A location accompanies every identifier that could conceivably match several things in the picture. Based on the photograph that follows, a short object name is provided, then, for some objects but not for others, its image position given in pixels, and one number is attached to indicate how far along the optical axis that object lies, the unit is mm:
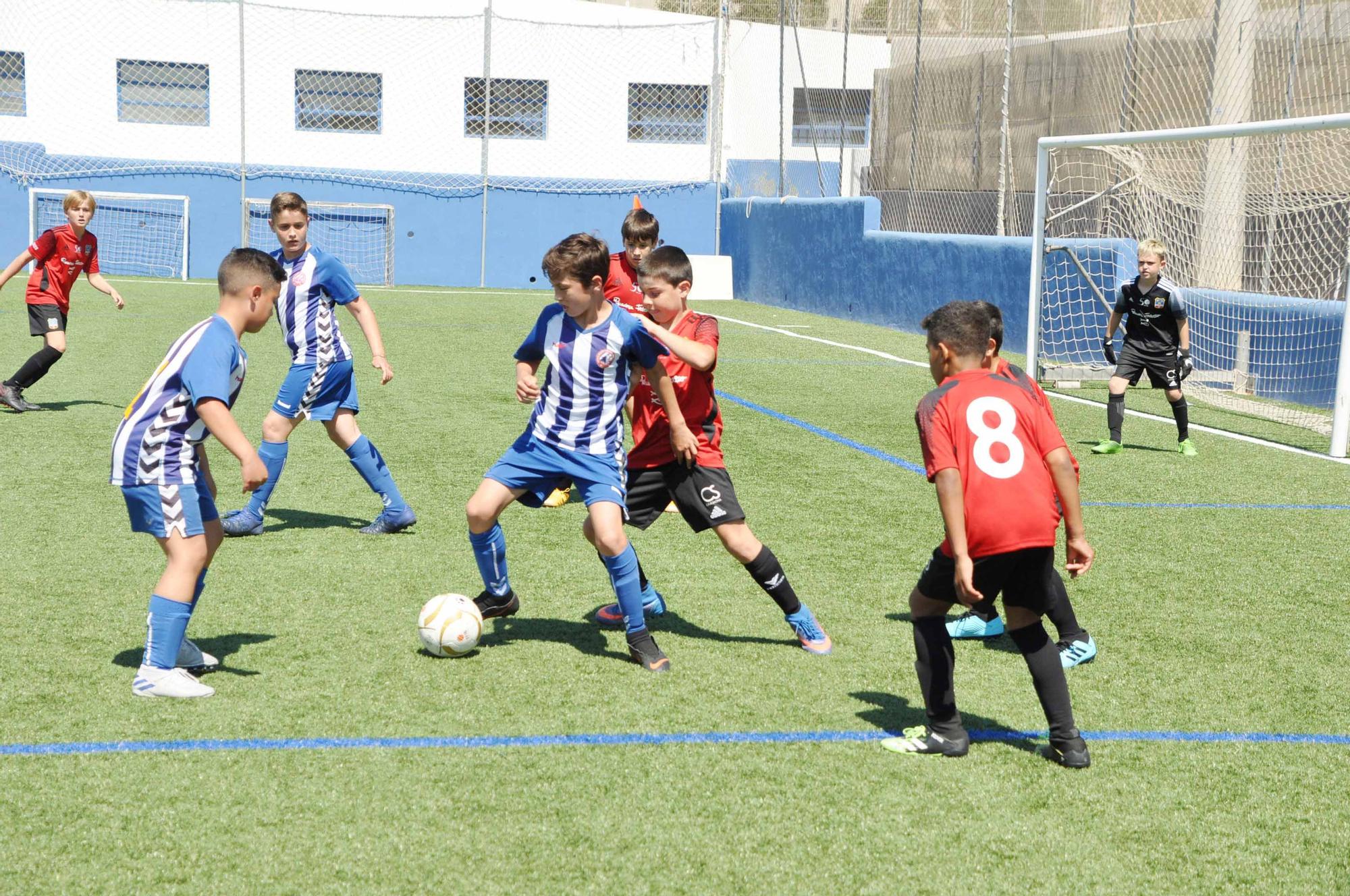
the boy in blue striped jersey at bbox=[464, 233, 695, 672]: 4863
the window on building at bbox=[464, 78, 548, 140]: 30297
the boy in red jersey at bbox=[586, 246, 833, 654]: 5160
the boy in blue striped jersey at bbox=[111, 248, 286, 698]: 4391
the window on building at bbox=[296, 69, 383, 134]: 29562
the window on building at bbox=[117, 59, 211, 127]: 28859
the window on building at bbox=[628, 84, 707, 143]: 31203
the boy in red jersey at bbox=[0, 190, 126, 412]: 10637
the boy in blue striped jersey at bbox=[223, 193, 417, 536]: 7012
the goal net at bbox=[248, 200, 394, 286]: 29406
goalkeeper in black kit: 10281
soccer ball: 4945
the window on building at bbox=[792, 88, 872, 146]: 31328
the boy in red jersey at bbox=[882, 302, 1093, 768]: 3834
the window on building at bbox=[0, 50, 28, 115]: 28359
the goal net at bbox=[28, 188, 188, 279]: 28516
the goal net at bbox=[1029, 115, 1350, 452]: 13273
